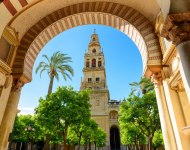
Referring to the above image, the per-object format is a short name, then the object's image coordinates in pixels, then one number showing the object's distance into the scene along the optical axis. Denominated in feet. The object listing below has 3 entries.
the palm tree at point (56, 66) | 80.52
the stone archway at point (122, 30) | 13.99
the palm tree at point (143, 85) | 90.43
